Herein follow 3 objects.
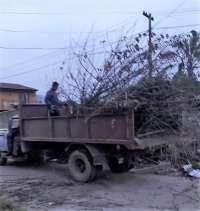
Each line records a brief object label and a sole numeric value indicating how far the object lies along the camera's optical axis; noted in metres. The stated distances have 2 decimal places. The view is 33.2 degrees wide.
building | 37.81
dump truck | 7.13
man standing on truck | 9.09
